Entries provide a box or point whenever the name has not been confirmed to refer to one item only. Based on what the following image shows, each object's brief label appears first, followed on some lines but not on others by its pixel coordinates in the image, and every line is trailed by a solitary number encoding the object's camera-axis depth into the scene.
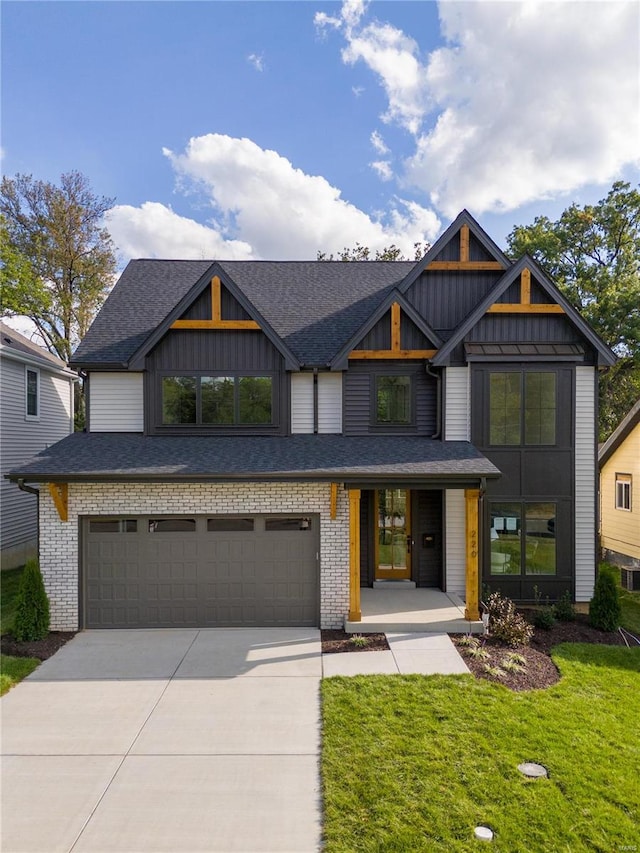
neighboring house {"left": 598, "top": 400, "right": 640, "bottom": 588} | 16.00
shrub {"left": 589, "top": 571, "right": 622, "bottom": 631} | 9.57
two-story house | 9.45
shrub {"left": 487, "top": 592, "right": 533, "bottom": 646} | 8.59
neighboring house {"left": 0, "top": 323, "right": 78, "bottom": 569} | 15.02
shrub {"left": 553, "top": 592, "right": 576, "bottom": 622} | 10.07
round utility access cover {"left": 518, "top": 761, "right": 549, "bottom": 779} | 5.09
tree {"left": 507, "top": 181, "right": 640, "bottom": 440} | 21.72
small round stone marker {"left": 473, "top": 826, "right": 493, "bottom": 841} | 4.29
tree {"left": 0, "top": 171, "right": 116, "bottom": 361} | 24.31
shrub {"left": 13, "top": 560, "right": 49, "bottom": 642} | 8.78
